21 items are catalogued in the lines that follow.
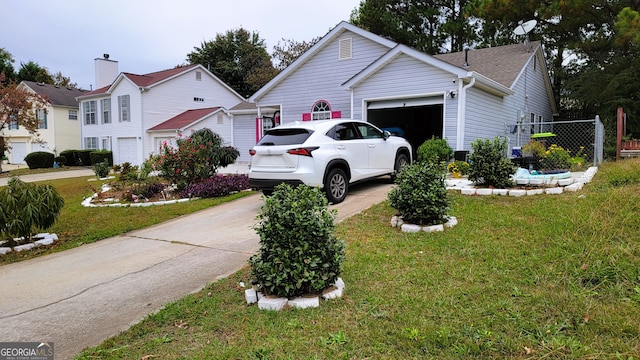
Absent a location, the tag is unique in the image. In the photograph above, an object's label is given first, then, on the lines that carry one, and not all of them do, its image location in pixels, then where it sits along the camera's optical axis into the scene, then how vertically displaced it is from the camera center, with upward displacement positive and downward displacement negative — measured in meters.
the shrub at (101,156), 26.34 -0.12
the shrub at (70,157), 28.66 -0.21
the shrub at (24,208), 6.24 -0.89
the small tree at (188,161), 10.70 -0.19
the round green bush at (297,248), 3.39 -0.83
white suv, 7.25 -0.03
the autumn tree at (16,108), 22.89 +2.76
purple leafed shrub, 10.20 -0.87
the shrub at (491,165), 7.30 -0.19
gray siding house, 11.64 +2.26
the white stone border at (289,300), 3.38 -1.27
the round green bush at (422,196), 5.28 -0.56
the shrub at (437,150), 11.09 +0.14
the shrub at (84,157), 28.09 -0.20
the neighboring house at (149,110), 23.45 +2.95
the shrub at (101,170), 16.97 -0.68
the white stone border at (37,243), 6.51 -1.56
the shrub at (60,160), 28.41 -0.43
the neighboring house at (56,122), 31.34 +2.59
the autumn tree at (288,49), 32.97 +9.05
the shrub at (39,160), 27.56 -0.42
